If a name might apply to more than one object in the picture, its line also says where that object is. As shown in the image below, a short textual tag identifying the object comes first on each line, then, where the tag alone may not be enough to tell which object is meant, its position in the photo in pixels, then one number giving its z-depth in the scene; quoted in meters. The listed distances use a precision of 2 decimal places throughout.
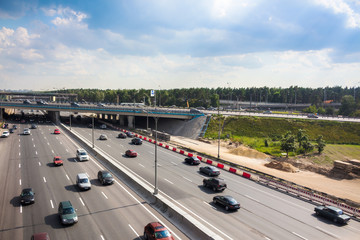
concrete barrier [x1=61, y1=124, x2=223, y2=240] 19.02
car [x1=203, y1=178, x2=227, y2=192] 30.66
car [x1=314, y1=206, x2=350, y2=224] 24.10
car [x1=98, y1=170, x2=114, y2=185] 31.00
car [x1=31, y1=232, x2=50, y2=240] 17.06
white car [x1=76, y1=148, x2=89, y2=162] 42.36
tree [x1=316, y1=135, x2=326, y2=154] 57.44
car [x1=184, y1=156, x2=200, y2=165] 43.88
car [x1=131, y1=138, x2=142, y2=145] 60.27
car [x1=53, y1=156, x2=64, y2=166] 39.19
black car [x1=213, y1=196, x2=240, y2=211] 25.07
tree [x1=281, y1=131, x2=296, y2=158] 56.30
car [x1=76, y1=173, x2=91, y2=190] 29.09
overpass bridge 89.62
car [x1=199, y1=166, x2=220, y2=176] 37.38
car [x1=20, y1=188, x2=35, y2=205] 24.94
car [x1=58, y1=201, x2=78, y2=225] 20.84
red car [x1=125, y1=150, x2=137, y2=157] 46.88
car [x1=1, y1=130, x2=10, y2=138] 63.13
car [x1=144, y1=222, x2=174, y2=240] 17.82
